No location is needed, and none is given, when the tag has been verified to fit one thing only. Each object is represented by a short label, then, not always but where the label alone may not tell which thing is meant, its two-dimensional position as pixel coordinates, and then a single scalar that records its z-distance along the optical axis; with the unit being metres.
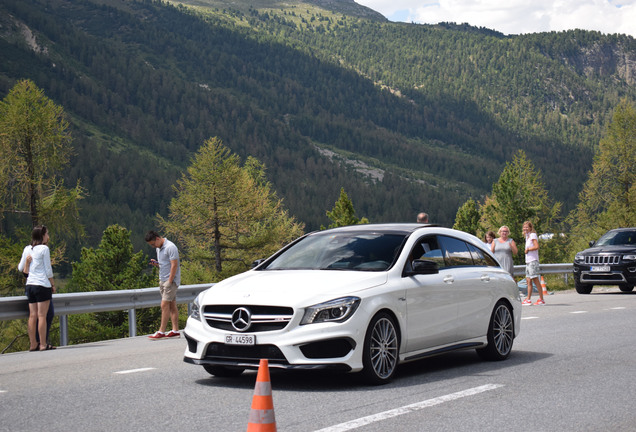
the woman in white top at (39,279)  11.83
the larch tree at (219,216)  54.53
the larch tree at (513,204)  65.38
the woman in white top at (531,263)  18.83
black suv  22.73
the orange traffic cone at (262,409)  4.73
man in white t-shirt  13.00
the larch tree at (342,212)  70.75
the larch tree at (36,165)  42.06
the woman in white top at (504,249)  17.81
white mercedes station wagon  7.02
